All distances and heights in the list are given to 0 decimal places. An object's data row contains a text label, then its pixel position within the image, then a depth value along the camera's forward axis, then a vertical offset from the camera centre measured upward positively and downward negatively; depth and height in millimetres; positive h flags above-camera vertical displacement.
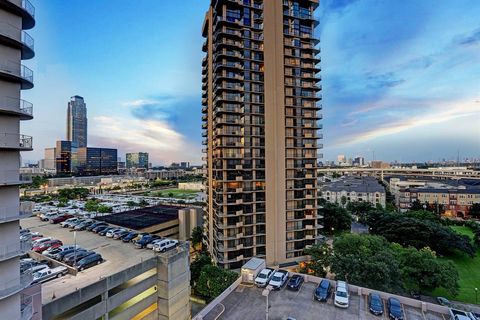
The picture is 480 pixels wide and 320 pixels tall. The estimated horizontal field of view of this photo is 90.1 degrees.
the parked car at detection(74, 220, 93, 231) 35294 -8991
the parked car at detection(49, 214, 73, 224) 41922 -9509
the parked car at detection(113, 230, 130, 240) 30484 -8844
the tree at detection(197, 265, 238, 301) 26266 -12875
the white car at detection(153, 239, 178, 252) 26122 -9091
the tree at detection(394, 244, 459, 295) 26094 -12199
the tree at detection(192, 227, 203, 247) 45959 -13683
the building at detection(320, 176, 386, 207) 83062 -10638
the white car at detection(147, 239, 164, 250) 26781 -8904
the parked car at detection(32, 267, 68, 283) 19312 -8945
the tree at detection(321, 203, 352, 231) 58000 -13427
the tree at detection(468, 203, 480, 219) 68350 -13679
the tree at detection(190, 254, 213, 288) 31175 -13453
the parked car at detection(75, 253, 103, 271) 21322 -8770
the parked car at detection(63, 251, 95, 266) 22164 -8665
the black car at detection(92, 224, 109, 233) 33966 -9010
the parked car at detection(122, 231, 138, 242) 29469 -8926
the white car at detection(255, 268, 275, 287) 19922 -9653
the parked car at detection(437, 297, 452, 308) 24356 -14601
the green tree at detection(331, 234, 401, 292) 22750 -10343
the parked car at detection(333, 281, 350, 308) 17016 -9763
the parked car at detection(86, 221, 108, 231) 35062 -8961
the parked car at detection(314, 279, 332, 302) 17938 -9887
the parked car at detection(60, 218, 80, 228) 37794 -9055
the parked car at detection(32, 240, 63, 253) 26906 -9241
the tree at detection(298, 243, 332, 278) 29548 -12170
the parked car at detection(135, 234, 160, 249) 27269 -8790
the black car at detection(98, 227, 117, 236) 32769 -9164
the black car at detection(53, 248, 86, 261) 23195 -8732
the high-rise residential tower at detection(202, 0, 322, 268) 36125 +4486
